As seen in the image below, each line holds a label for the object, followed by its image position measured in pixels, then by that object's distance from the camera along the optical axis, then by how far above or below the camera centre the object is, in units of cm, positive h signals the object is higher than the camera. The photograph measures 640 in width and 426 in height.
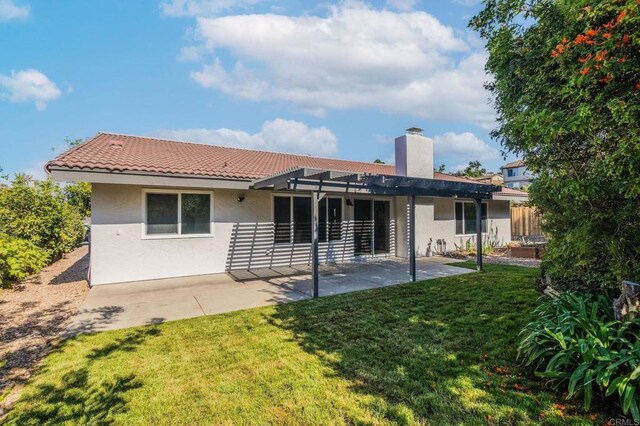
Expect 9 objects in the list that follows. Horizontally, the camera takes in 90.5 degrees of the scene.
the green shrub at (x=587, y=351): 287 -132
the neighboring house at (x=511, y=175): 5358 +876
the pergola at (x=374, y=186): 732 +107
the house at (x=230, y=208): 814 +58
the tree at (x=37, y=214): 989 +39
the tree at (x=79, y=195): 1852 +179
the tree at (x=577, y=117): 291 +114
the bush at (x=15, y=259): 770 -86
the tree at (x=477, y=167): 6003 +1154
